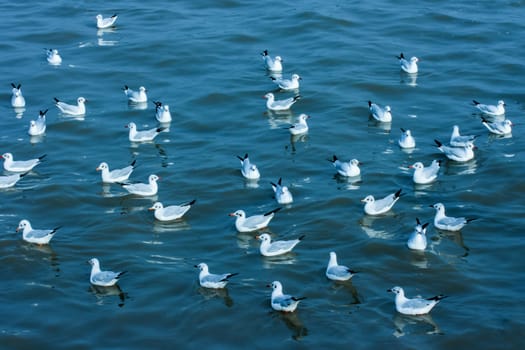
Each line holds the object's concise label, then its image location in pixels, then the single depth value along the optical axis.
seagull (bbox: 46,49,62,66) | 32.09
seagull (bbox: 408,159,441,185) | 23.08
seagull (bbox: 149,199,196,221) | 21.72
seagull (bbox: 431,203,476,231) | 20.52
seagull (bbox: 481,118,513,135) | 25.59
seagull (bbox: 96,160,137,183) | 23.52
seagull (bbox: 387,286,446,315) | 17.42
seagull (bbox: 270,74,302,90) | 29.42
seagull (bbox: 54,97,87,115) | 28.00
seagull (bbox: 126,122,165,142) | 26.03
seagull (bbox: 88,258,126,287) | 18.70
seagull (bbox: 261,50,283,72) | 30.92
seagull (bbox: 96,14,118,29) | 35.53
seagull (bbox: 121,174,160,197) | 23.03
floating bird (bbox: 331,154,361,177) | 23.48
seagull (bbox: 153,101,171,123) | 27.16
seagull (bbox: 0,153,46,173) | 24.19
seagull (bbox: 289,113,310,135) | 26.28
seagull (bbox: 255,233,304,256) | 19.83
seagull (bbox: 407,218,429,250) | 19.73
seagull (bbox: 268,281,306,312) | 17.47
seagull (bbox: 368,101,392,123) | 26.75
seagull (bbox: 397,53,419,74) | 30.23
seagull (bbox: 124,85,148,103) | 28.77
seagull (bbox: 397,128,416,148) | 24.98
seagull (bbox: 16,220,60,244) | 20.41
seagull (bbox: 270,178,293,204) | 22.08
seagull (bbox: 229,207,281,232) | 20.98
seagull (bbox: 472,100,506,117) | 26.69
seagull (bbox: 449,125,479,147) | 24.64
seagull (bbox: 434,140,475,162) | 24.26
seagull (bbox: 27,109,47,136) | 26.73
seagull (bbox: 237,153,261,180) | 23.61
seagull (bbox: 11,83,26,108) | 28.52
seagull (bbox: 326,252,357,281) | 18.45
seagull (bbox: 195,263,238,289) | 18.47
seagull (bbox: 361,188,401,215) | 21.50
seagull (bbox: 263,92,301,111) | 28.05
